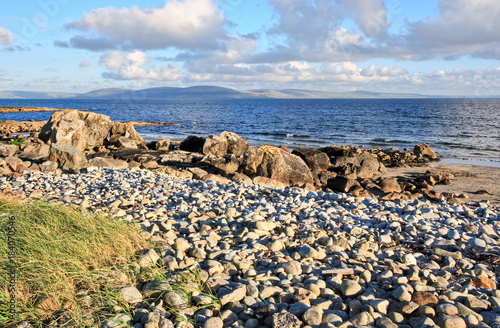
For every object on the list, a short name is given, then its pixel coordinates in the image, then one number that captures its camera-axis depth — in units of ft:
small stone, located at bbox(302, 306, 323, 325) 10.71
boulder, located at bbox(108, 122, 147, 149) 68.64
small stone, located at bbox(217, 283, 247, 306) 11.74
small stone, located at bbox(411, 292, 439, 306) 11.93
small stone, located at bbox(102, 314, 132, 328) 10.19
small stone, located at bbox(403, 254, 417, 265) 15.66
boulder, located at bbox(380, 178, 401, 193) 36.82
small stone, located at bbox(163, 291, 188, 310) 11.37
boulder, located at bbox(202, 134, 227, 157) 56.90
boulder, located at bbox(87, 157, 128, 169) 40.16
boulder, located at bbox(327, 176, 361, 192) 34.71
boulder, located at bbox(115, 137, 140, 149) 62.13
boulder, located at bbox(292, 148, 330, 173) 48.80
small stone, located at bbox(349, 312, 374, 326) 10.72
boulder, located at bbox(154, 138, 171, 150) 66.28
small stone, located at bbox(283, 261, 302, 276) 14.17
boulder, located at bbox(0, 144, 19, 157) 49.47
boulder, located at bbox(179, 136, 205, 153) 62.75
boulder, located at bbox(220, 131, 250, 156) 58.29
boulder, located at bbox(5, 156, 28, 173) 37.06
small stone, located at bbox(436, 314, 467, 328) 10.62
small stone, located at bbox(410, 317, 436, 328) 10.61
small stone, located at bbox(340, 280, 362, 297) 12.66
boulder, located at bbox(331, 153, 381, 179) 46.60
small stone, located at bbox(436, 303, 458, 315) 11.33
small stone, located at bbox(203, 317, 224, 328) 10.44
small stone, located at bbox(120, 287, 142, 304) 11.53
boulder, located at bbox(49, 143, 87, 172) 38.37
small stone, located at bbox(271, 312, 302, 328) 10.40
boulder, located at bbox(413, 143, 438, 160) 64.61
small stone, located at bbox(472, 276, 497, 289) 13.58
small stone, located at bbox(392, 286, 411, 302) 12.13
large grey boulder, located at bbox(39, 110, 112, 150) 56.13
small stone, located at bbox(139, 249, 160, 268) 13.58
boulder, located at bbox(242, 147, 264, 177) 36.60
